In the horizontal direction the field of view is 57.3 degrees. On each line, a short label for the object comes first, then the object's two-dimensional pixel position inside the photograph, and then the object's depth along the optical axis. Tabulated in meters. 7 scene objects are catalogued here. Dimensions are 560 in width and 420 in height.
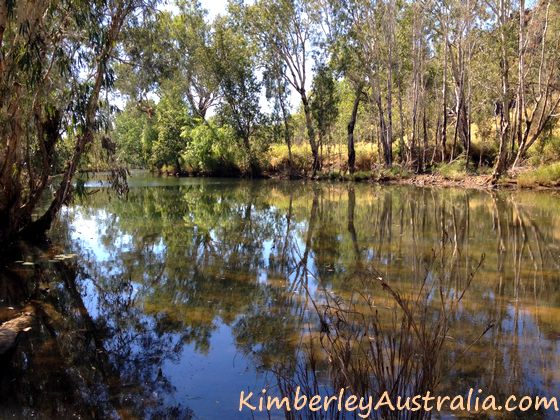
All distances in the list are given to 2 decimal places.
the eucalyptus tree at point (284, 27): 35.91
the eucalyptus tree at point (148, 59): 11.90
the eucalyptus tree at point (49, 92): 9.30
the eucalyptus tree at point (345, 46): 34.31
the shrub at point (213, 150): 44.78
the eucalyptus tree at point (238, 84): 40.31
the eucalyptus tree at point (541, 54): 24.58
